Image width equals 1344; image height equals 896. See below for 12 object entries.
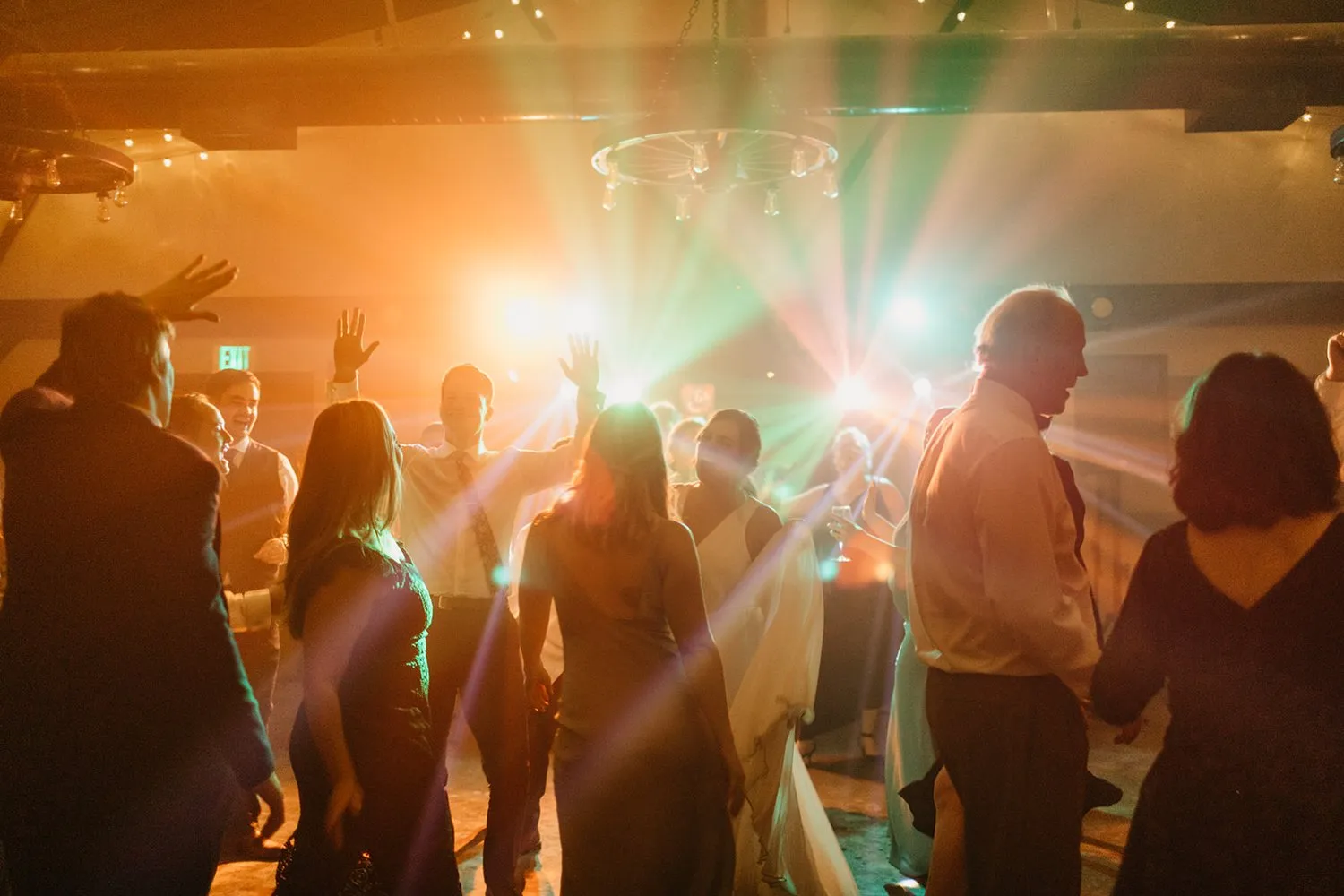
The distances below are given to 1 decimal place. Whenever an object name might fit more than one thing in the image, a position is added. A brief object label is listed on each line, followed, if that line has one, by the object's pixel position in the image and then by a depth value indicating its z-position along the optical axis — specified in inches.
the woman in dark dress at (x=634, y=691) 84.1
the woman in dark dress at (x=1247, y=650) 65.9
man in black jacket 68.5
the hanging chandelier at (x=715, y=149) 130.3
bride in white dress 124.0
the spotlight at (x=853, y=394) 316.8
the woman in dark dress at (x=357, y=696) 83.2
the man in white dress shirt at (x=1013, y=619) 81.7
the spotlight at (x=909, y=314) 312.2
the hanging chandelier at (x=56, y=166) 148.4
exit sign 325.7
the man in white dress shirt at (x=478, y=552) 126.0
